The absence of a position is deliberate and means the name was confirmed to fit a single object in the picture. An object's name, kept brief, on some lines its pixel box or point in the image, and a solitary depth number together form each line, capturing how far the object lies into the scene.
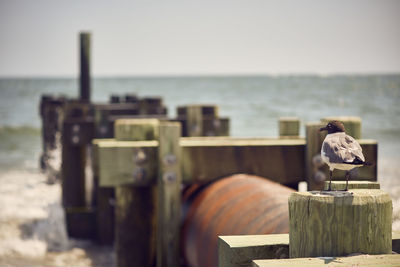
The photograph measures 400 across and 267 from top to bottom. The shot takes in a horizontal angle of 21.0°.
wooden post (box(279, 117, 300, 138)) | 9.65
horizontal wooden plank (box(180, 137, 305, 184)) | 7.70
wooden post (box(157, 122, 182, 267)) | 7.45
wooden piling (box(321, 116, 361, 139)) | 7.58
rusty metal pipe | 5.86
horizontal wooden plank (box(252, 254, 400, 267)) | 3.26
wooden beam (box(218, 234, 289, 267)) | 3.79
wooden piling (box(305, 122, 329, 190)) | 7.64
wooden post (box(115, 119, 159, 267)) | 7.93
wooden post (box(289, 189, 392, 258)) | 3.43
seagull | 4.08
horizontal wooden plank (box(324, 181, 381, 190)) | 3.94
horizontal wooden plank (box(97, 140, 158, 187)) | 7.53
